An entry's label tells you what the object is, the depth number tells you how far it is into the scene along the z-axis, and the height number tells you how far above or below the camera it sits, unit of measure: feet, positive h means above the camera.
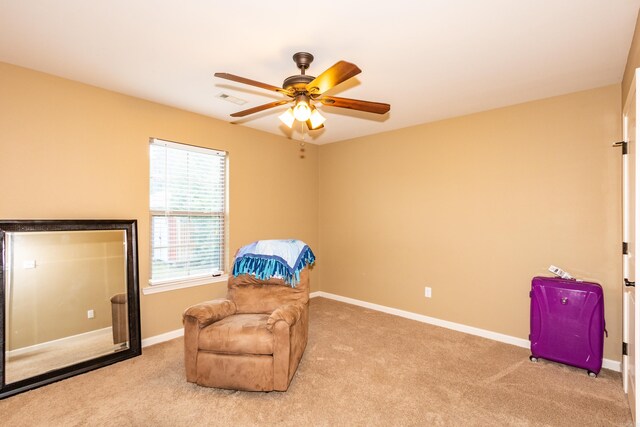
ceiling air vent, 10.51 +3.89
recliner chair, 7.86 -3.39
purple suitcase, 8.93 -3.31
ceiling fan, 6.13 +2.59
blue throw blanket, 9.96 -1.51
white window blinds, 11.54 +0.11
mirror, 8.27 -2.38
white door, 7.00 -0.83
